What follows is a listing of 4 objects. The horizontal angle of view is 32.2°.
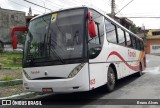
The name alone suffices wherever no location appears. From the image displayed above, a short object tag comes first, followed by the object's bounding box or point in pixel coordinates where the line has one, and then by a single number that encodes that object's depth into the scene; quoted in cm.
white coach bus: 783
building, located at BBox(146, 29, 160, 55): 6212
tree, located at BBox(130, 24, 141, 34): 6721
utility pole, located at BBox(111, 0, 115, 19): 2669
